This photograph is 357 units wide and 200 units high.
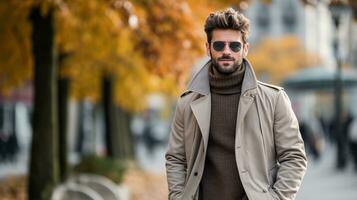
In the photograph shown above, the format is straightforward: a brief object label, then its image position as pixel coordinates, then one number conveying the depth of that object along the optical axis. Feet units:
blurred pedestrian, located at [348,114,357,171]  75.20
